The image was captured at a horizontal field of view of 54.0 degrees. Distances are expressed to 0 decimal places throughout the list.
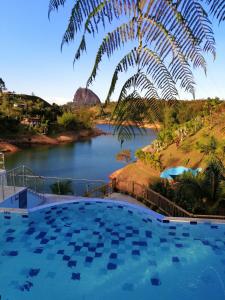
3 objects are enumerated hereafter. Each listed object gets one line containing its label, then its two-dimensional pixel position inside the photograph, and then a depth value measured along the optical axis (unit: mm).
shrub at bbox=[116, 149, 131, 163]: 20555
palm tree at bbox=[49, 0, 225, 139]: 1192
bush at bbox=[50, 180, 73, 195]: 9696
